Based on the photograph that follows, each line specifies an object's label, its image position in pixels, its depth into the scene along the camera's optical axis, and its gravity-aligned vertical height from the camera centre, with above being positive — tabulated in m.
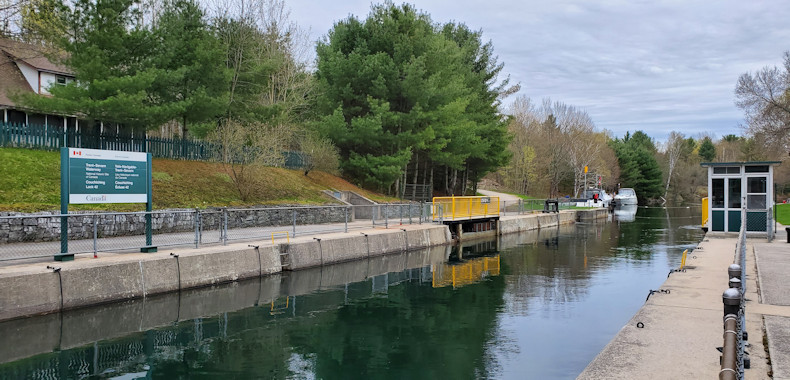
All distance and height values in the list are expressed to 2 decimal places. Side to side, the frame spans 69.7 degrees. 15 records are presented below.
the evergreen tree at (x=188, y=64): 23.56 +5.48
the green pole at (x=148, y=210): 15.10 -0.57
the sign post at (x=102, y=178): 13.40 +0.27
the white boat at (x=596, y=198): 61.55 -0.68
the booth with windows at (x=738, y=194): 22.81 -0.02
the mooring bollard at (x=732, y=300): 4.80 -0.91
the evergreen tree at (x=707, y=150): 126.56 +9.70
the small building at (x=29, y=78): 31.64 +7.02
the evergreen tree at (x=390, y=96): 34.12 +6.05
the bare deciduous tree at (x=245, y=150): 25.33 +1.91
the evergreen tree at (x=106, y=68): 20.70 +4.66
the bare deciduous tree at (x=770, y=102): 42.88 +7.10
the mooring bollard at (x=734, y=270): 6.23 -0.85
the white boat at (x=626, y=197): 81.82 -0.63
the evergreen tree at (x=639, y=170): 95.19 +4.00
